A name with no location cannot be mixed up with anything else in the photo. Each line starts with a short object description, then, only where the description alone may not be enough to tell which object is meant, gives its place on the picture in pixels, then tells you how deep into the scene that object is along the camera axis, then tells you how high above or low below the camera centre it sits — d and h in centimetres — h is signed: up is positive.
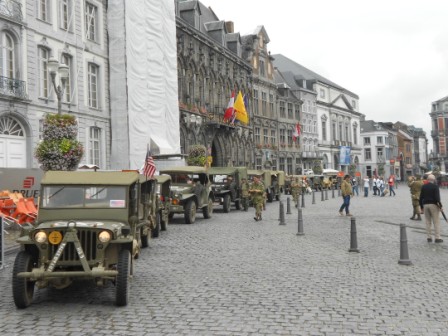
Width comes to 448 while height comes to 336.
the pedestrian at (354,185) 4385 -48
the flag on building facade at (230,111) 4175 +612
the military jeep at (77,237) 666 -67
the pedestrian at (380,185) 3995 -50
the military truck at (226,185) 2366 -6
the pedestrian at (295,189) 2561 -38
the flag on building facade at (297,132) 5269 +526
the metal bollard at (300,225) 1428 -125
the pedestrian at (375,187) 4053 -65
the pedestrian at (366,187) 3827 -59
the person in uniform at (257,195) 1872 -46
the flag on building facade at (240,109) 4144 +625
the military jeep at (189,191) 1814 -22
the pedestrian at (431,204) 1224 -67
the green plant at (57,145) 1706 +157
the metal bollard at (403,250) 962 -140
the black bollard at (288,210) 2146 -122
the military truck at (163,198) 1543 -36
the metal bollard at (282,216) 1747 -119
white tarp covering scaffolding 2909 +643
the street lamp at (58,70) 1541 +376
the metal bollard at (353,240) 1123 -136
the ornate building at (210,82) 4022 +943
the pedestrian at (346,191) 1970 -44
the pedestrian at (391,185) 3994 -52
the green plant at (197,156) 3244 +193
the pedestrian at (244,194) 2486 -55
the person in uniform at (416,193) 1782 -58
